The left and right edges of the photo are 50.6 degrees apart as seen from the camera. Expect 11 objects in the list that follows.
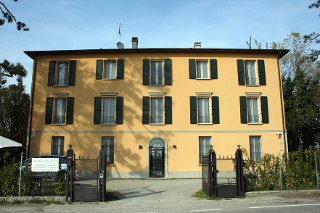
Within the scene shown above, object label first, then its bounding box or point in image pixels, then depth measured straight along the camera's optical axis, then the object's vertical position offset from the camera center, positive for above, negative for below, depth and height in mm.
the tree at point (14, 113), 33469 +4578
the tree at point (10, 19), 13438 +5551
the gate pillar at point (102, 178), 12852 -680
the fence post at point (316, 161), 14276 -77
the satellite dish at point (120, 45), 26562 +8939
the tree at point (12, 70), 21133 +5624
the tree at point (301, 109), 27391 +4063
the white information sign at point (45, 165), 13016 -194
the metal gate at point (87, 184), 12805 -923
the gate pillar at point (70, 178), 12734 -678
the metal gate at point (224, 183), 13430 -919
